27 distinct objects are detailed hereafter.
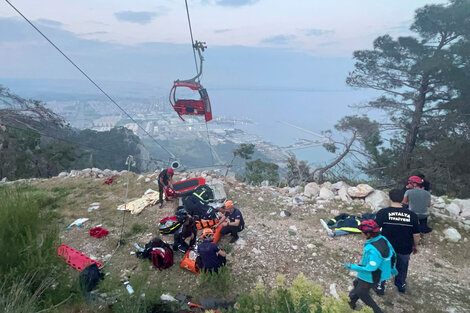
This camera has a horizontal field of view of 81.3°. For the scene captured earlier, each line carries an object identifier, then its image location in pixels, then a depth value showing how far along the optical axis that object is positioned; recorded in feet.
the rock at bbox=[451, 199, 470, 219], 22.89
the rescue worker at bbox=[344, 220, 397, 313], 11.62
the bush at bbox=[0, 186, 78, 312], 10.50
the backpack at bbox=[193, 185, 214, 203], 25.14
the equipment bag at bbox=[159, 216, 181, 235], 20.76
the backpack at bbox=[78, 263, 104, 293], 13.28
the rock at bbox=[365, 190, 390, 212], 24.11
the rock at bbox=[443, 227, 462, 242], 20.11
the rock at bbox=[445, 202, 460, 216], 23.12
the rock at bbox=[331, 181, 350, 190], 27.81
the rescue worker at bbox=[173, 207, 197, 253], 18.13
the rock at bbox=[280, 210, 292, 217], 24.30
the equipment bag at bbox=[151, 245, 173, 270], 16.66
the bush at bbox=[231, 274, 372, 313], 7.31
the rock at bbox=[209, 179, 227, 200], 26.68
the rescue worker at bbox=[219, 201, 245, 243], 19.60
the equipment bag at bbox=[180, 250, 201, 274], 16.08
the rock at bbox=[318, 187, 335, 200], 26.45
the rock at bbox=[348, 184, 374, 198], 25.49
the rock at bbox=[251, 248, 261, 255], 18.62
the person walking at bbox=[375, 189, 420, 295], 13.23
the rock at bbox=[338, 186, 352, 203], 25.61
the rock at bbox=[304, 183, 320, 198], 27.66
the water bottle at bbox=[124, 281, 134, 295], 13.47
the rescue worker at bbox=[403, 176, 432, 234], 17.67
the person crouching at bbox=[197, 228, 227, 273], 15.26
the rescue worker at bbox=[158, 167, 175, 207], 25.34
